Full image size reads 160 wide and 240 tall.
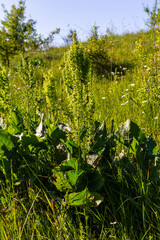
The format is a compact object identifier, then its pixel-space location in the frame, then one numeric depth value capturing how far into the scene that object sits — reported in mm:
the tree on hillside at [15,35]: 7566
